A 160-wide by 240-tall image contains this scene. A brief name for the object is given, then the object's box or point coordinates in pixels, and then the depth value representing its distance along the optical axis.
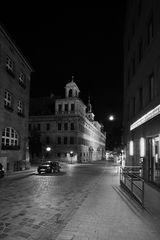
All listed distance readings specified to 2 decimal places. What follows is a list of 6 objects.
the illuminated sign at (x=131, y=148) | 20.08
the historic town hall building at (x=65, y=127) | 59.77
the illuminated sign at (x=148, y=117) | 12.41
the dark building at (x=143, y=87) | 13.91
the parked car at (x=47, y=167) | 26.23
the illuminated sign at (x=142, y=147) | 16.36
